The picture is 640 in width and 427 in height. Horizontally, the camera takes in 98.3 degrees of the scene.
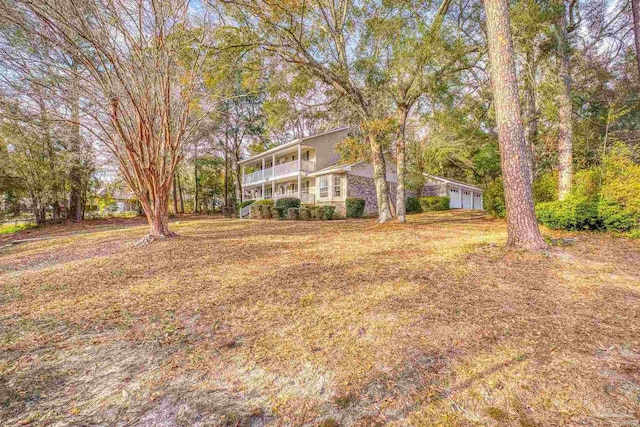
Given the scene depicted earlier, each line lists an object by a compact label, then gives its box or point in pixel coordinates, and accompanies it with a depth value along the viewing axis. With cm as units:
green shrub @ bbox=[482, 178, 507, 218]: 1121
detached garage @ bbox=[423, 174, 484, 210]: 2239
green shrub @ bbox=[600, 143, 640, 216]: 577
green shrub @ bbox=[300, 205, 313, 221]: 1634
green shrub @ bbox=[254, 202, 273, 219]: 1810
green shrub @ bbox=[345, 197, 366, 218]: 1703
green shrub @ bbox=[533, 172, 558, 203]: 924
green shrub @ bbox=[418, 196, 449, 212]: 2103
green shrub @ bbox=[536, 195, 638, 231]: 604
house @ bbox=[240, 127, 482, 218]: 1812
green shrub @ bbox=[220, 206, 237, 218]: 2431
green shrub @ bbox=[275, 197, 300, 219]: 1737
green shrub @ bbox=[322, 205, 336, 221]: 1593
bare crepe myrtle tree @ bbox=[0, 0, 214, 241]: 502
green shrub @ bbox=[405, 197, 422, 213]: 2125
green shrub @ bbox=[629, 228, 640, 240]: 566
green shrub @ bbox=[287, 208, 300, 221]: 1642
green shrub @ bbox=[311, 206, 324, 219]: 1603
